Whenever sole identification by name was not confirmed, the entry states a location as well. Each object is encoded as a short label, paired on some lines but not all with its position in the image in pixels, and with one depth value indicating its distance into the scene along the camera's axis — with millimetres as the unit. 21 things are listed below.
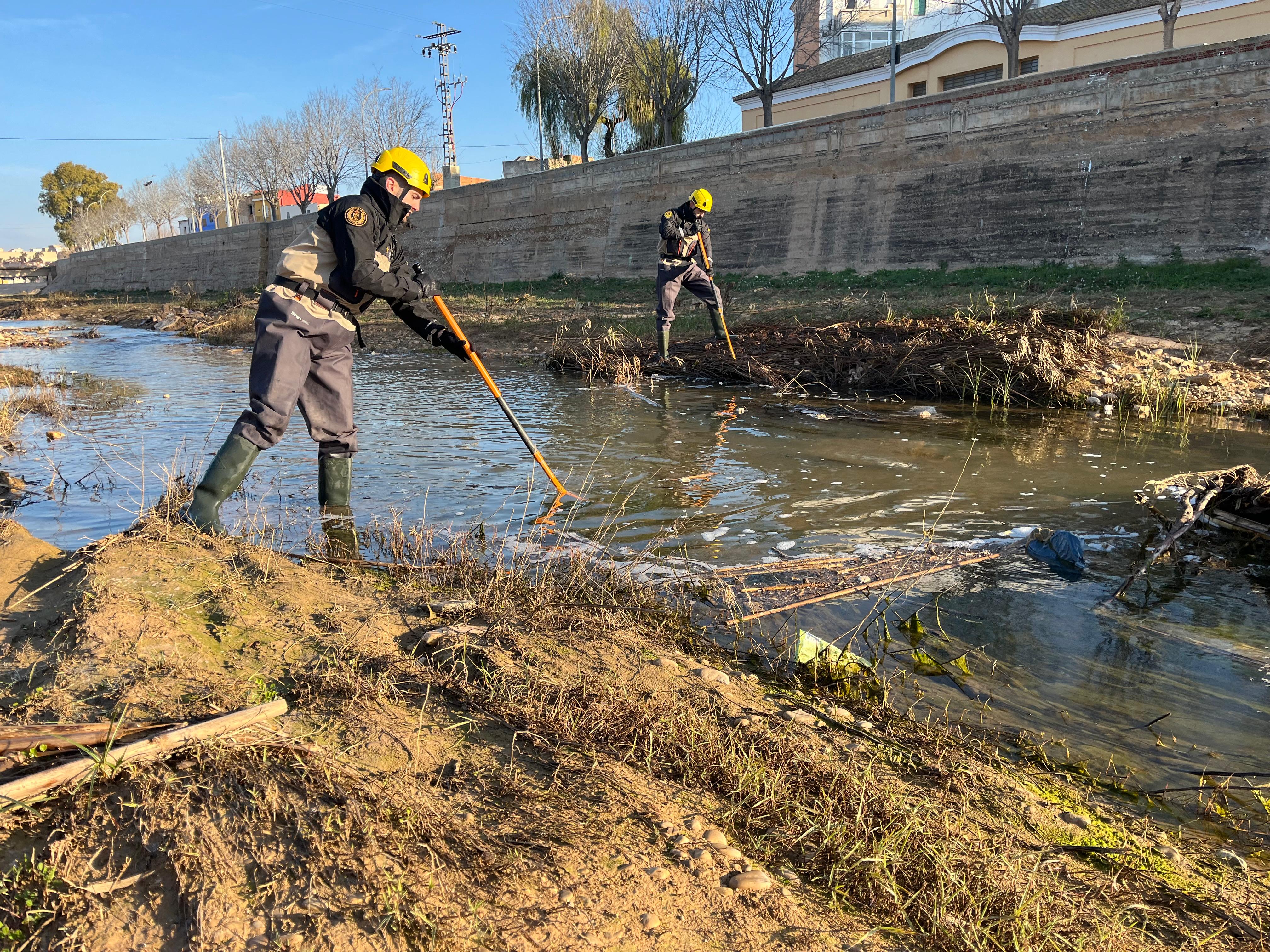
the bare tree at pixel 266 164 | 48844
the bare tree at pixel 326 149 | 46500
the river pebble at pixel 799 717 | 2805
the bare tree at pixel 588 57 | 33062
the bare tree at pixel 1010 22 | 22109
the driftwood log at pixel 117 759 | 1895
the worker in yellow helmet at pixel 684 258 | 10836
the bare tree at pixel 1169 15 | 19844
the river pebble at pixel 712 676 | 3004
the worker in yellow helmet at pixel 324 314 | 4438
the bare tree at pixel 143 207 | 71000
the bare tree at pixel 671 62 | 29938
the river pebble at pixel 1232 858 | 2283
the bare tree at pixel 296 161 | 47594
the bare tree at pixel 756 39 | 28156
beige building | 21453
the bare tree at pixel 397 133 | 45531
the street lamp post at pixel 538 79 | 34719
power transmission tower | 46750
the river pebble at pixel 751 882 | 1885
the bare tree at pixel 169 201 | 70250
